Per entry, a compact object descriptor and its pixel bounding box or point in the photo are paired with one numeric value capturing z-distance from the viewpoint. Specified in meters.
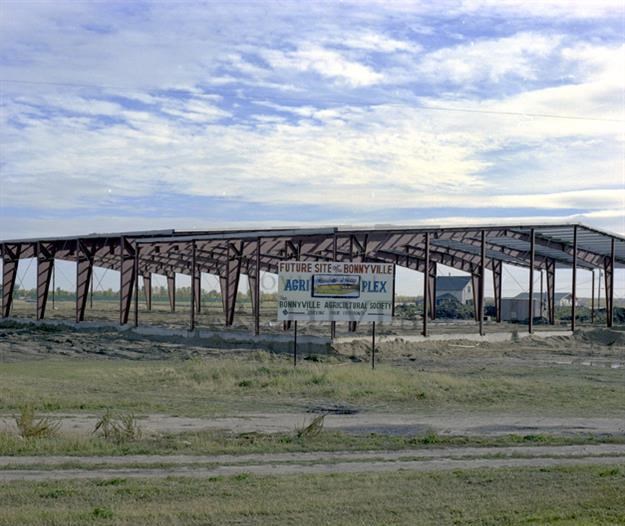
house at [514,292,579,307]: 123.88
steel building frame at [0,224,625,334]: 45.56
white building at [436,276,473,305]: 117.15
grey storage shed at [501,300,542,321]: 83.06
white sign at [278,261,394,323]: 30.03
